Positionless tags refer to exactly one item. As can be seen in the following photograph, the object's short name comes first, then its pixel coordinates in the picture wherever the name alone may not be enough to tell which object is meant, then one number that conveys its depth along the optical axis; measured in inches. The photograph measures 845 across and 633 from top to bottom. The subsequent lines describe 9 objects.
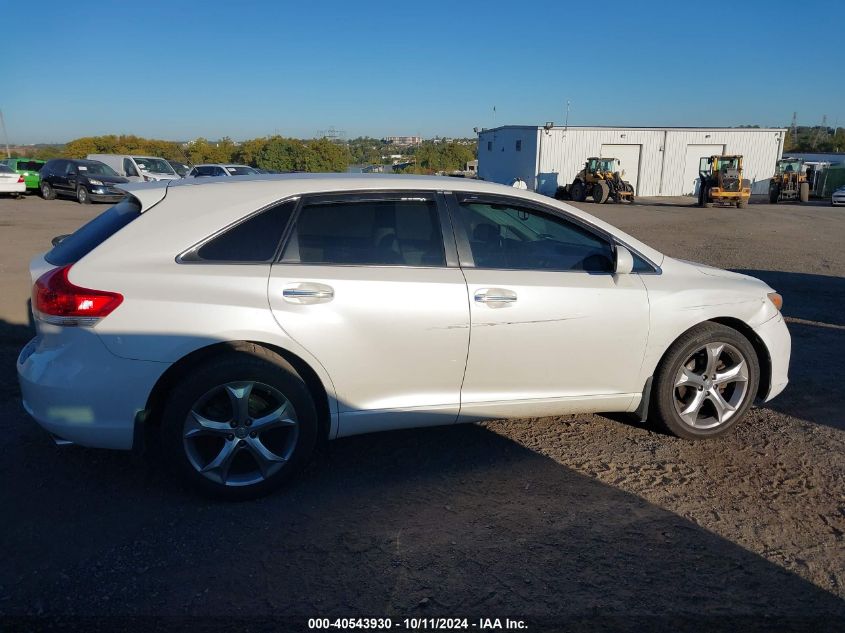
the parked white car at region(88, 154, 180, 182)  1041.5
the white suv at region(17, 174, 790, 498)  130.0
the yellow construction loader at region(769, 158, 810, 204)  1397.6
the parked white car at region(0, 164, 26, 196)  988.6
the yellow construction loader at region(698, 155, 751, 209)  1215.6
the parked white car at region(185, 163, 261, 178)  1096.8
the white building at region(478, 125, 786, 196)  1648.6
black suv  967.6
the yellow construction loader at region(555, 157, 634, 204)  1307.8
